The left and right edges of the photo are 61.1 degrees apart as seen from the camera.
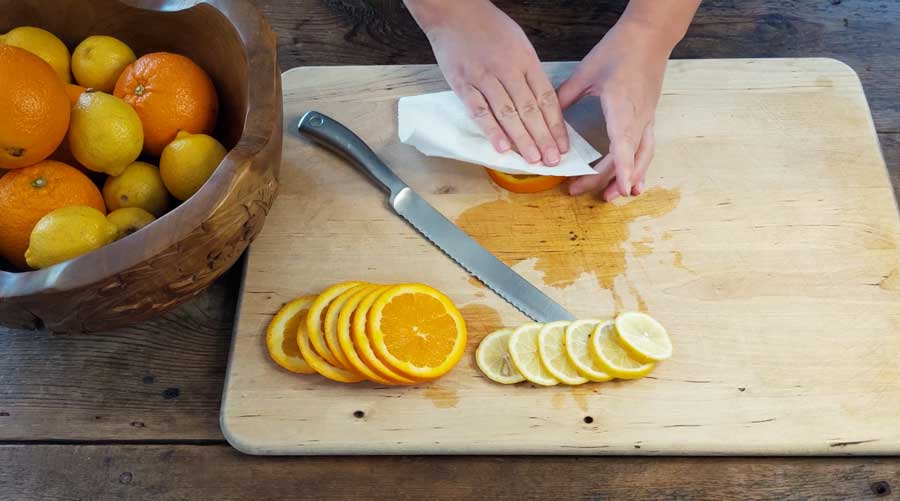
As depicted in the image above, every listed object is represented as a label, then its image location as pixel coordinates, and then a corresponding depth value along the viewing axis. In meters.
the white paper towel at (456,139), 1.53
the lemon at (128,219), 1.24
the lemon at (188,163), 1.29
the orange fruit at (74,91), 1.33
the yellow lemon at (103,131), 1.26
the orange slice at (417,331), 1.28
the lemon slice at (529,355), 1.30
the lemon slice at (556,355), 1.30
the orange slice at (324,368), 1.30
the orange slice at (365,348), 1.26
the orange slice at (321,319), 1.29
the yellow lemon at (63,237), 1.15
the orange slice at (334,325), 1.28
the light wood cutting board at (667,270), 1.29
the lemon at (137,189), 1.32
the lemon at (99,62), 1.40
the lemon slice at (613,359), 1.29
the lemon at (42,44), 1.37
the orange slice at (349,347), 1.26
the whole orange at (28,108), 1.16
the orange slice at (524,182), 1.54
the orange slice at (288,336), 1.33
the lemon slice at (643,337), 1.30
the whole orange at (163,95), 1.33
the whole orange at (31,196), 1.22
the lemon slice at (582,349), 1.30
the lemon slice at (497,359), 1.32
